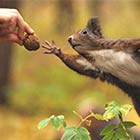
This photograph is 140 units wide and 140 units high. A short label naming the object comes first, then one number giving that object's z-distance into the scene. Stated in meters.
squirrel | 5.56
